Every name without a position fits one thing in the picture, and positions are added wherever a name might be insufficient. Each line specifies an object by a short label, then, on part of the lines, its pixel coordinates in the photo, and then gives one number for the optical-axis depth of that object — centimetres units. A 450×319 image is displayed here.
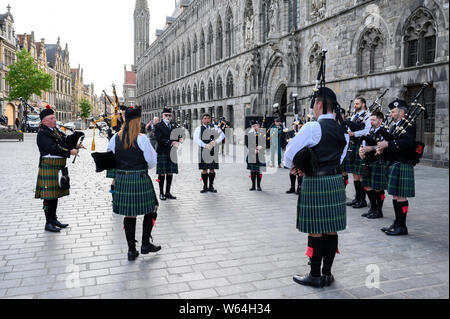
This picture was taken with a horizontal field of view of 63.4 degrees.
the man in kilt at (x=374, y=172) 634
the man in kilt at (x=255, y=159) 930
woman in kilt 450
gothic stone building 1317
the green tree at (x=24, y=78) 4028
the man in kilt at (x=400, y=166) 538
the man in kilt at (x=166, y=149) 834
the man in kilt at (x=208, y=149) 900
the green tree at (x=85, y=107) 9431
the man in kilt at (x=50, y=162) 569
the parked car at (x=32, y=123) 4447
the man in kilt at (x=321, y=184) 359
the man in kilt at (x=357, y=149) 705
